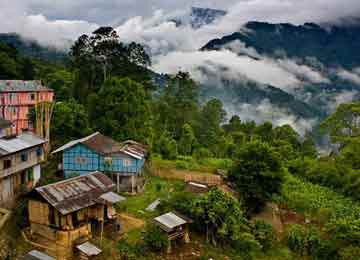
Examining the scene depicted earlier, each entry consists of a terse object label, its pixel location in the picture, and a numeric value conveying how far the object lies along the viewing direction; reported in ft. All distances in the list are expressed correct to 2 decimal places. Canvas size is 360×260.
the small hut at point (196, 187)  100.85
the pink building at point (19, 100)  123.65
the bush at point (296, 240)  91.41
